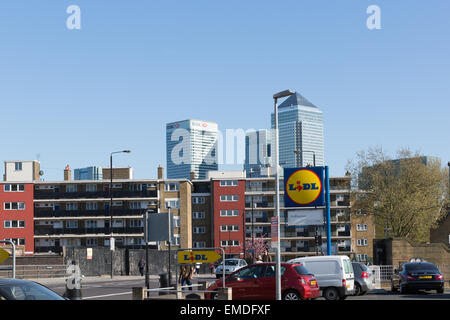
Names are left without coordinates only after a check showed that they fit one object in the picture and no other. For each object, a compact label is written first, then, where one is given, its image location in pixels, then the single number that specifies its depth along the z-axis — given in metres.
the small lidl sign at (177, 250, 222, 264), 19.47
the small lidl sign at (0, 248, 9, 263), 16.78
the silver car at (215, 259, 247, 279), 51.78
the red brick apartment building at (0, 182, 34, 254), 98.31
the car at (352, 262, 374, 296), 29.72
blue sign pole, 37.45
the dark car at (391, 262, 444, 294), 31.06
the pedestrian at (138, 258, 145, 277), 60.81
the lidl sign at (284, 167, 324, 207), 39.09
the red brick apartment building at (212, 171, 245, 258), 106.06
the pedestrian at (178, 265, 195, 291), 26.72
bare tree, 61.12
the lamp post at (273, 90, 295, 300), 21.23
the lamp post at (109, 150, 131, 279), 56.24
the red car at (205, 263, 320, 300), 22.84
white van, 25.69
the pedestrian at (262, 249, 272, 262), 41.08
